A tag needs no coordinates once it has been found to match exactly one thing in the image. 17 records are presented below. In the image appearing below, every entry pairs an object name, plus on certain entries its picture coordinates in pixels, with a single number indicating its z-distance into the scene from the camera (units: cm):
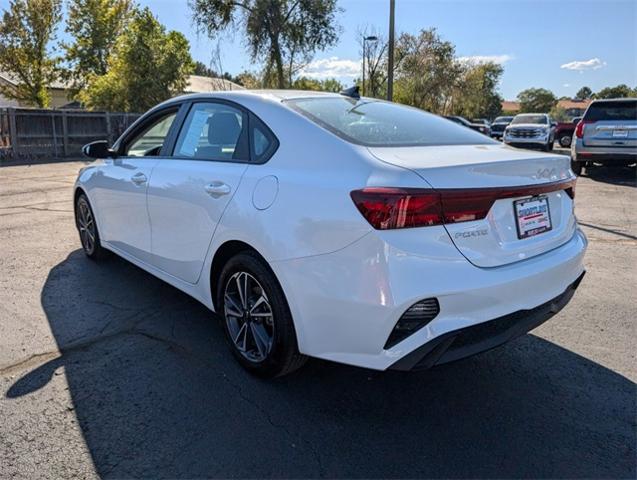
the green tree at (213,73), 2602
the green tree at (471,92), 4225
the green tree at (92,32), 3331
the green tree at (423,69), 3509
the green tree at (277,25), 2442
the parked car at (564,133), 2714
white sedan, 222
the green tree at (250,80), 2664
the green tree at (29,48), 2939
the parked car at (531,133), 2059
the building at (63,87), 3244
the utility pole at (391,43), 1448
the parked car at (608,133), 1199
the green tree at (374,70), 2991
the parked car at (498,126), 3459
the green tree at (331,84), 4562
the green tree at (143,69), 2422
